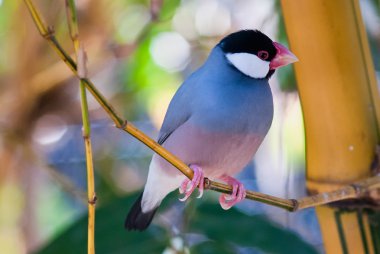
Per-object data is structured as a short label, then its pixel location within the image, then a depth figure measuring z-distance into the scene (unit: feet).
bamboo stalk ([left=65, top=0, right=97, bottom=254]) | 8.03
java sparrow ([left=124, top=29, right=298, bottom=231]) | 8.52
